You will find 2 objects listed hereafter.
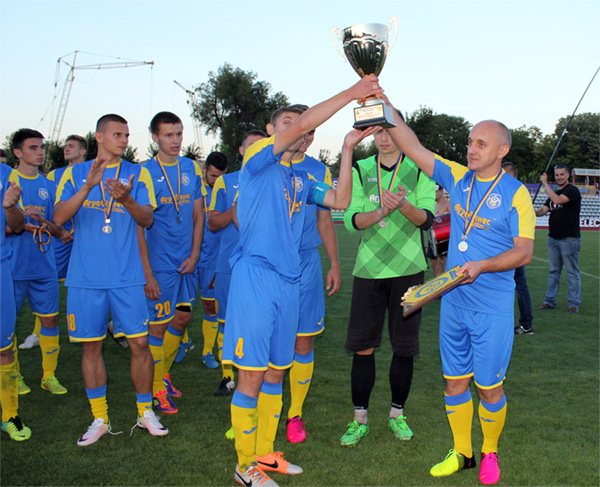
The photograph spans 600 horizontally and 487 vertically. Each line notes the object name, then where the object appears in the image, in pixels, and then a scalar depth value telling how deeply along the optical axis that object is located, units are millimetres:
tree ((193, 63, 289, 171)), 65500
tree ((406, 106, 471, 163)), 60562
